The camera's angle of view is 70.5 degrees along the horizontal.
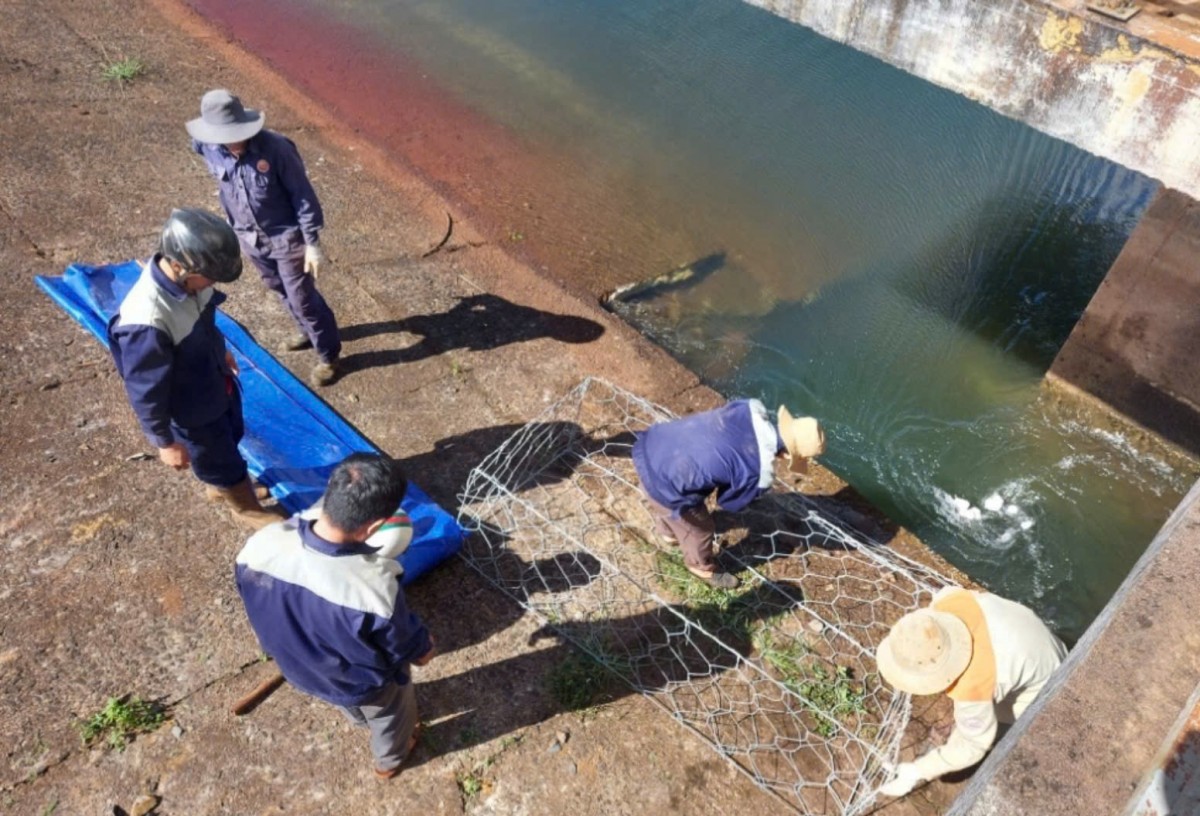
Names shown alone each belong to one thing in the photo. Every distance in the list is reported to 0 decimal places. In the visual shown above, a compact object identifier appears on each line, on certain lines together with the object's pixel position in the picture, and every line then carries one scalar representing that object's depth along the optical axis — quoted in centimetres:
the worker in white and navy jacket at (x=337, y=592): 256
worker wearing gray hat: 407
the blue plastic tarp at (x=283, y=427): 401
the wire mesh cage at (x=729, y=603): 359
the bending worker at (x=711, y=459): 367
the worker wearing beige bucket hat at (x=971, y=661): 294
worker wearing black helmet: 317
